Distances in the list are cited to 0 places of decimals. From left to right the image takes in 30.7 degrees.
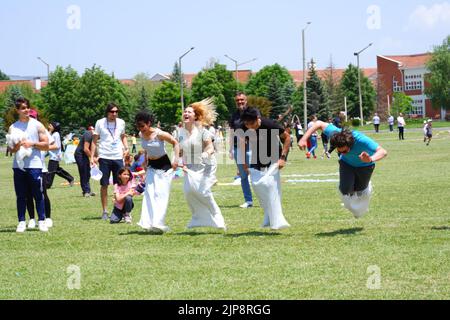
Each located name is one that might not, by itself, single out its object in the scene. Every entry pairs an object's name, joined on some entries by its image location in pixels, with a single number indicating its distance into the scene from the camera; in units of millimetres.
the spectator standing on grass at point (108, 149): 15102
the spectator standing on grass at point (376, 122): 73700
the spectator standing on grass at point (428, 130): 46400
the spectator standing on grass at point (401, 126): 56125
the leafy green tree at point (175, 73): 157412
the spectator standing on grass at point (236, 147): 15727
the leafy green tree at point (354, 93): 117125
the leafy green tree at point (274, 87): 94062
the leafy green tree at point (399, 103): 121188
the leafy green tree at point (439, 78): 129750
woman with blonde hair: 12438
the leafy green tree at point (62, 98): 98500
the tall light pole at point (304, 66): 71875
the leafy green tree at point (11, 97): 100188
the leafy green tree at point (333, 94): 108162
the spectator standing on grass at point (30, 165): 13109
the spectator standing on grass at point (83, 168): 21531
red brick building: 154625
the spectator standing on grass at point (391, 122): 75375
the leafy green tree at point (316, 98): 98375
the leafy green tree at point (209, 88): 118494
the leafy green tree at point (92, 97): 98062
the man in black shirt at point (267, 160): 12023
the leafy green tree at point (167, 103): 122125
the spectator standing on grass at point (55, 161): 20875
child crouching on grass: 14477
